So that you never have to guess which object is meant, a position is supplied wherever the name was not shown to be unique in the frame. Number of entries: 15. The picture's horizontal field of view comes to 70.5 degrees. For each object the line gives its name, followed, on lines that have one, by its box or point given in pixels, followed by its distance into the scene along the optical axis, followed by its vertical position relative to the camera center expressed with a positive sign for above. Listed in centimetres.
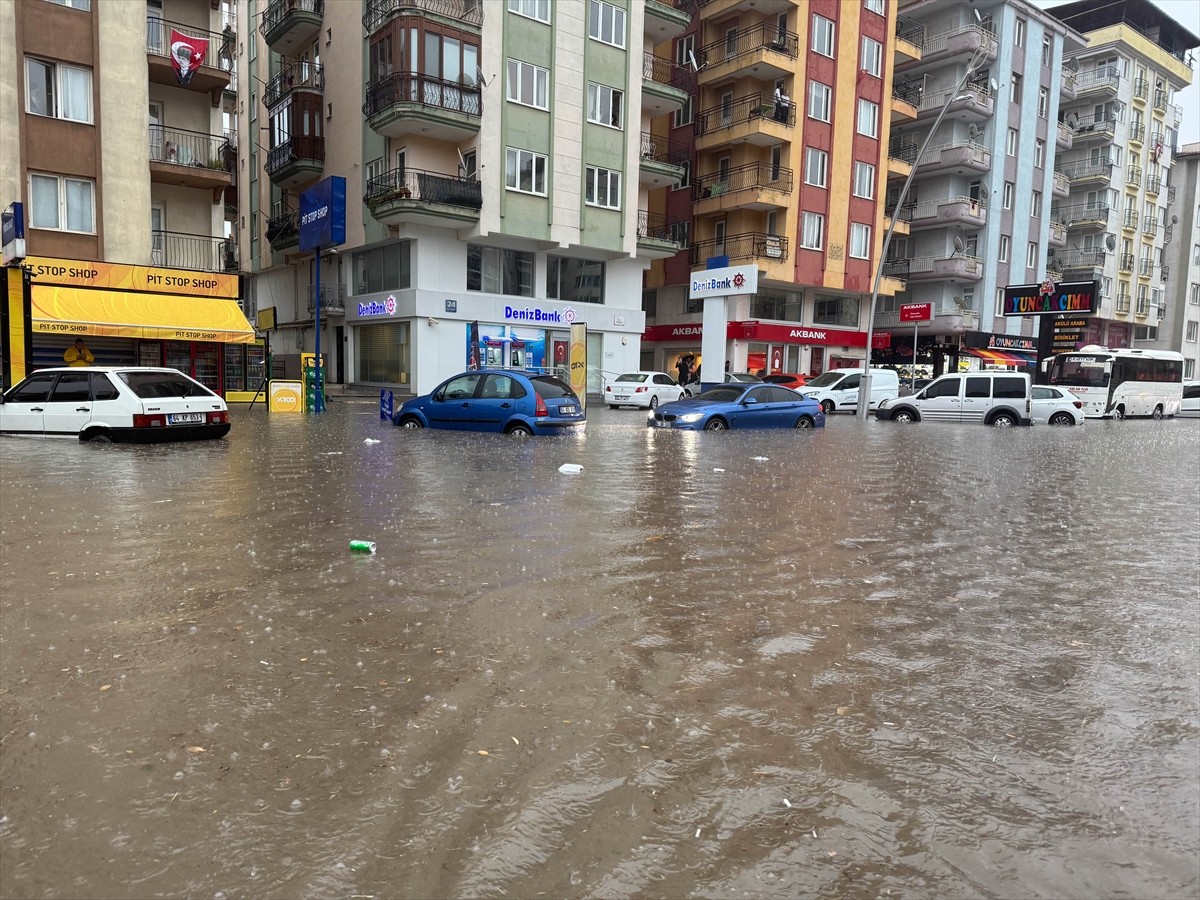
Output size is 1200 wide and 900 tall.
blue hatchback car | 1809 -77
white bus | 3831 +38
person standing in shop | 2380 +2
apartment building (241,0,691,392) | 3284 +846
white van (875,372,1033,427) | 2811 -65
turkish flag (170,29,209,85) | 2519 +906
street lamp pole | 3093 -38
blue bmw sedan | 2123 -89
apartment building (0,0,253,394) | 2353 +534
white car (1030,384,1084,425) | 3058 -80
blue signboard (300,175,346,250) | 2595 +462
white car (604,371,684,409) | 3350 -69
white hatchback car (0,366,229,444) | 1534 -90
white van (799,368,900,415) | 3409 -47
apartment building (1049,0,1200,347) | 6237 +1779
